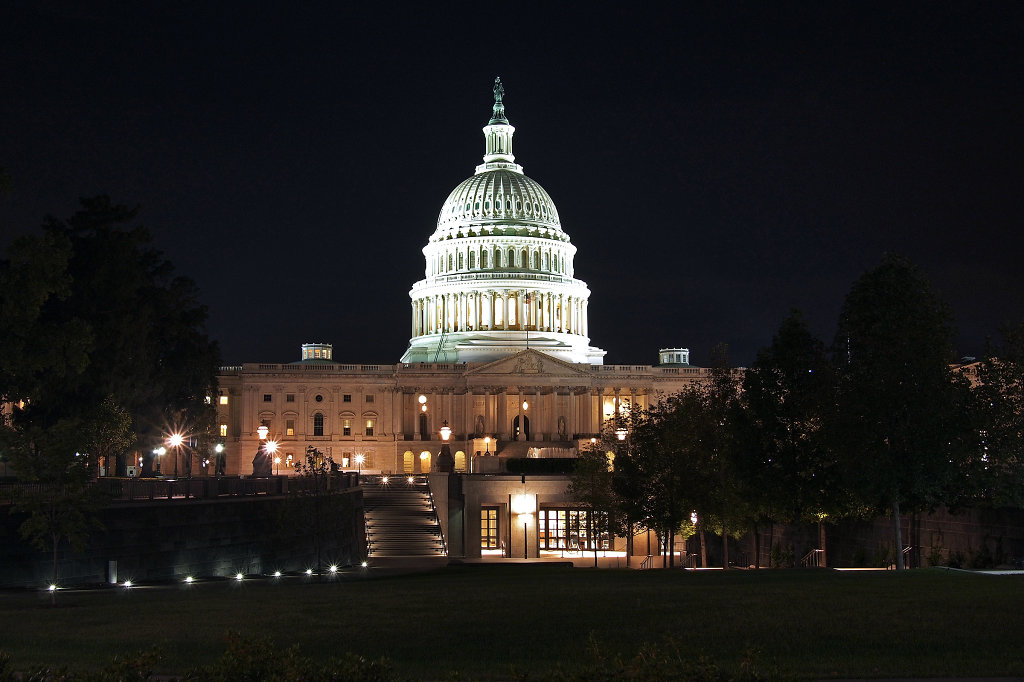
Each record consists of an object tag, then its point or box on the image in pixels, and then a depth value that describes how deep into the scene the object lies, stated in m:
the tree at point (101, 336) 41.38
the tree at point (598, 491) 60.12
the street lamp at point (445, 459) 104.49
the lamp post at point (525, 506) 75.88
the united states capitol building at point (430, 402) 131.50
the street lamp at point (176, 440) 71.68
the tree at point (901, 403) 40.31
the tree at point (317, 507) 49.94
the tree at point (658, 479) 53.56
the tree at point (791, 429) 44.72
